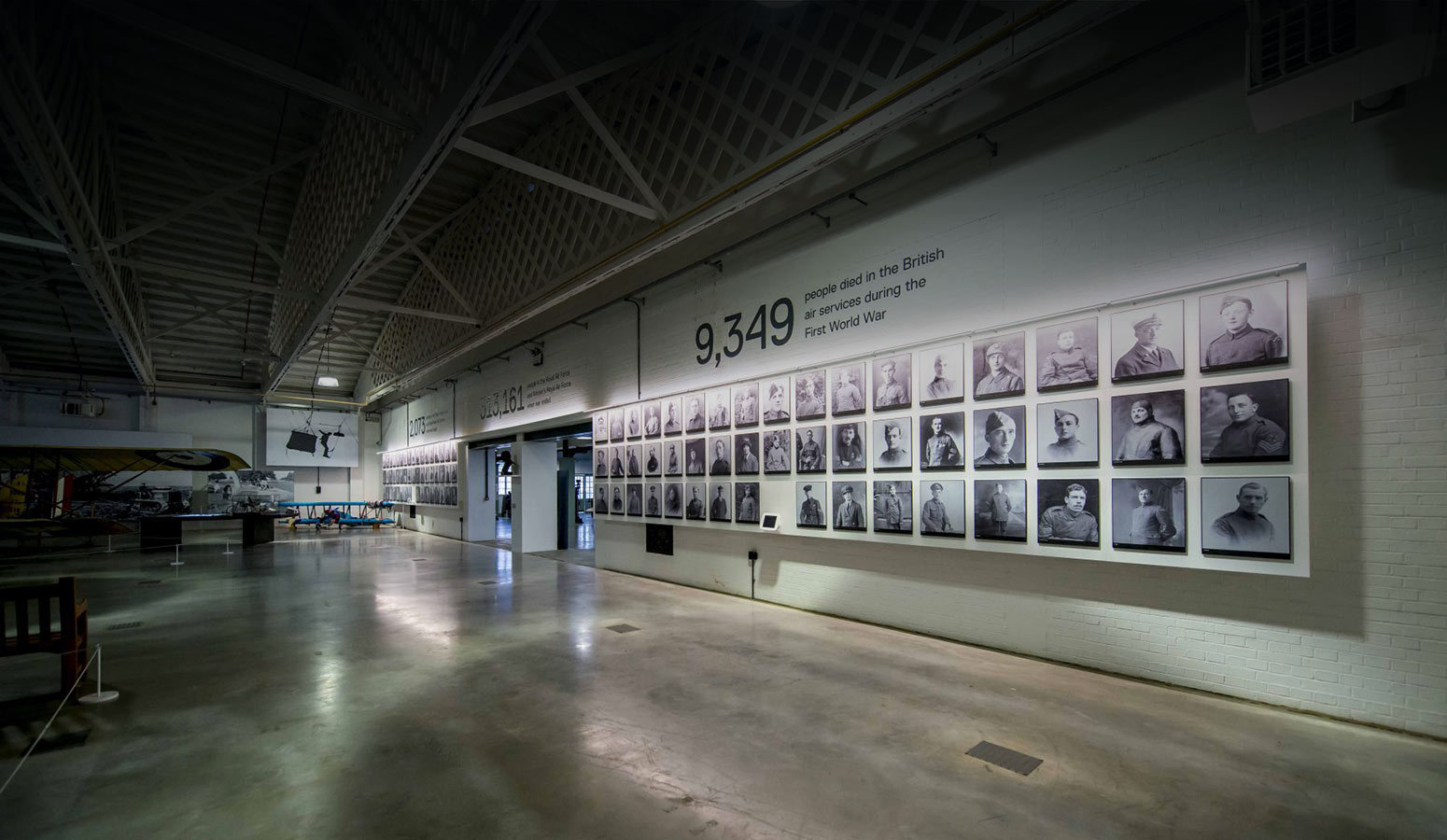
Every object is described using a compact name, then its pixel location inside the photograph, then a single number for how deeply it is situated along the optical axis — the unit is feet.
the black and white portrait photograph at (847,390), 20.18
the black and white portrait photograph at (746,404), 24.47
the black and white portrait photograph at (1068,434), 14.96
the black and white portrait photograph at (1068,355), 15.01
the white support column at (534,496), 43.80
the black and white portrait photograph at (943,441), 17.53
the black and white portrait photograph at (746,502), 24.53
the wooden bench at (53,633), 13.91
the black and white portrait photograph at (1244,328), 12.30
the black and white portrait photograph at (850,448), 20.11
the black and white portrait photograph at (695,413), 27.20
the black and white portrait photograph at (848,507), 20.08
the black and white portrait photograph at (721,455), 25.75
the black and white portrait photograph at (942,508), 17.43
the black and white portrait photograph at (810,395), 21.56
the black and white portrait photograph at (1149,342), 13.66
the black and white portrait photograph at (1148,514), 13.53
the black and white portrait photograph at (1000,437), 16.26
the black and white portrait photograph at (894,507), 18.66
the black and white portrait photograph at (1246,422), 12.24
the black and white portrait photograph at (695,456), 27.09
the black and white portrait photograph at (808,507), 21.50
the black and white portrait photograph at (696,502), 27.09
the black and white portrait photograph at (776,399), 23.02
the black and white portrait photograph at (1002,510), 16.12
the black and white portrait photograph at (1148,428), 13.65
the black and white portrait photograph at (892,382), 18.83
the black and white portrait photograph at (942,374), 17.54
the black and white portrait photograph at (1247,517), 12.18
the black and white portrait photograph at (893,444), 18.79
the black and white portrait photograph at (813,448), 21.39
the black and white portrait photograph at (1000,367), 16.30
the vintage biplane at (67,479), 47.75
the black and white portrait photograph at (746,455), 24.54
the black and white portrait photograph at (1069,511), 14.88
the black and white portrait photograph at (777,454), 23.07
